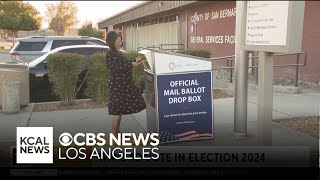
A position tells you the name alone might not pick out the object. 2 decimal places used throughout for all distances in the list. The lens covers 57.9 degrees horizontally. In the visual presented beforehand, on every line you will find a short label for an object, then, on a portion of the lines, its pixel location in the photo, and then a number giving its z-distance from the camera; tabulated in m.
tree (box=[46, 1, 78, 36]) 43.72
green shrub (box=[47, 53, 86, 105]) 6.31
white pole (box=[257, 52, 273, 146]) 3.69
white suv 11.51
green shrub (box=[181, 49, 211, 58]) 7.63
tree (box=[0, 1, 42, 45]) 28.19
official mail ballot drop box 4.00
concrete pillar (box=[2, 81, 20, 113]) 5.90
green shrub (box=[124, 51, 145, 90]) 6.57
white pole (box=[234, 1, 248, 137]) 4.16
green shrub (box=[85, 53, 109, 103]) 6.37
